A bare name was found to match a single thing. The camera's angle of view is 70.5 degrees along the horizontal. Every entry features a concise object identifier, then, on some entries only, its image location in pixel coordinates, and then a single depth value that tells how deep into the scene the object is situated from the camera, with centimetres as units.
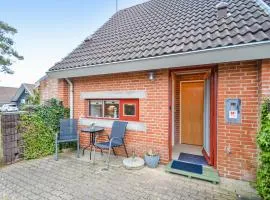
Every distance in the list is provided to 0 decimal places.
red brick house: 391
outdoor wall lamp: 509
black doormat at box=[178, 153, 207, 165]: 508
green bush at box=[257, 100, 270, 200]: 296
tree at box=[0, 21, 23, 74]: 2052
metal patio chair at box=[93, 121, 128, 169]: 517
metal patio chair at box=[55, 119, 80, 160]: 594
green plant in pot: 485
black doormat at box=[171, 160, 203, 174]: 449
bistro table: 574
